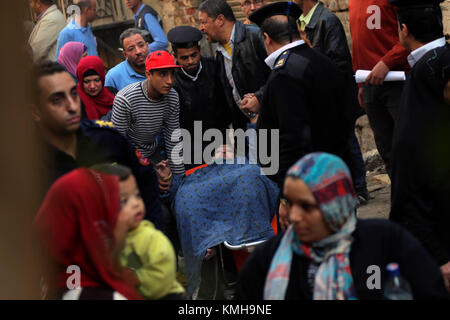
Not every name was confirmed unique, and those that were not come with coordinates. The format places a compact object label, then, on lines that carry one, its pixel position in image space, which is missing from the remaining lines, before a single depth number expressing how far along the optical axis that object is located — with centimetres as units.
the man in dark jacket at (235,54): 1043
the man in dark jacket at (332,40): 1137
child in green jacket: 531
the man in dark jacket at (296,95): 760
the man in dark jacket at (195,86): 1055
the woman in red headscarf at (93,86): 1090
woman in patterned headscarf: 512
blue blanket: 895
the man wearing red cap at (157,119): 970
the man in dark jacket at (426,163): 675
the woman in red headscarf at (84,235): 497
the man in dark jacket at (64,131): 610
